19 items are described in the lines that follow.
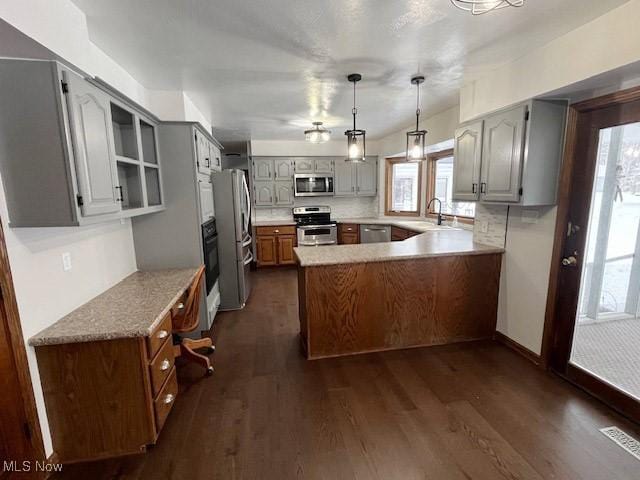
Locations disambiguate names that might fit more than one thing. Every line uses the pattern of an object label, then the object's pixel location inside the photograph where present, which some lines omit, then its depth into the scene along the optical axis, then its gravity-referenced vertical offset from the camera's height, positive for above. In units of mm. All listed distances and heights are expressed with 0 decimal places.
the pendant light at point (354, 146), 2832 +416
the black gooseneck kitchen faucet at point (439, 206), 4637 -256
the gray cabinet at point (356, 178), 5867 +246
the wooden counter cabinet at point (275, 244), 5586 -938
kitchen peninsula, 2618 -930
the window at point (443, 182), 4488 +121
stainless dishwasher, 5192 -734
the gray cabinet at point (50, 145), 1423 +236
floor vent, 1698 -1426
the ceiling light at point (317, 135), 3936 +723
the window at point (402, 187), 5391 +58
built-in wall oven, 3100 -634
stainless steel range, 5613 -634
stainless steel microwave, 5711 +136
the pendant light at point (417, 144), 2648 +396
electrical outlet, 1790 -391
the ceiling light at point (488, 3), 1126 +689
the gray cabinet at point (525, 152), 2248 +283
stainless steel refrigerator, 3596 -493
